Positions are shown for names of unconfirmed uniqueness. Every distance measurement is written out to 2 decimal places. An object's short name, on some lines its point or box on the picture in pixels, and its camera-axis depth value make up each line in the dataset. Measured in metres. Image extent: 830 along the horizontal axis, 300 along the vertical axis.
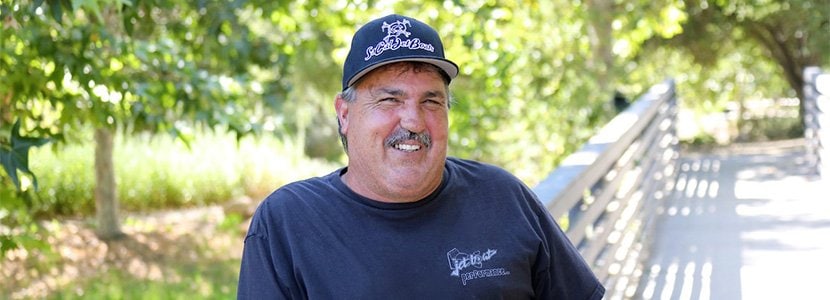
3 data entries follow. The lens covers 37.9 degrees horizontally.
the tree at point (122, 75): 5.93
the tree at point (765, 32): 20.48
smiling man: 2.62
